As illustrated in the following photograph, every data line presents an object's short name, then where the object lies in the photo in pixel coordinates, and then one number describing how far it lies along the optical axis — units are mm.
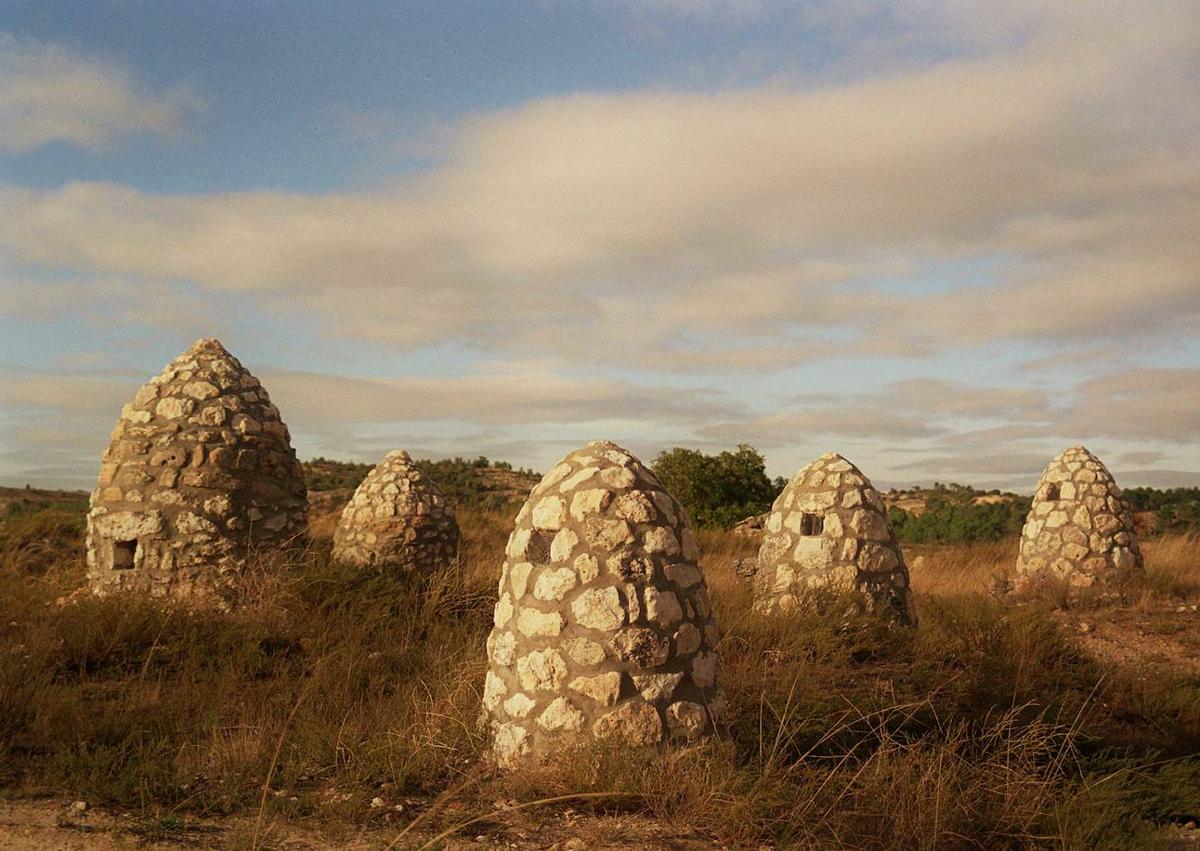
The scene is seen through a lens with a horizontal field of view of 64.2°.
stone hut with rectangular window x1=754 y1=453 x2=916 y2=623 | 8750
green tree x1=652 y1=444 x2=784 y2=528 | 24141
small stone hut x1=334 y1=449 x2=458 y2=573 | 10750
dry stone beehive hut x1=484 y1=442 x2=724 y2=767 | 4895
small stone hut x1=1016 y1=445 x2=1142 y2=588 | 13648
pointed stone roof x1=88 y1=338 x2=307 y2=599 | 9008
